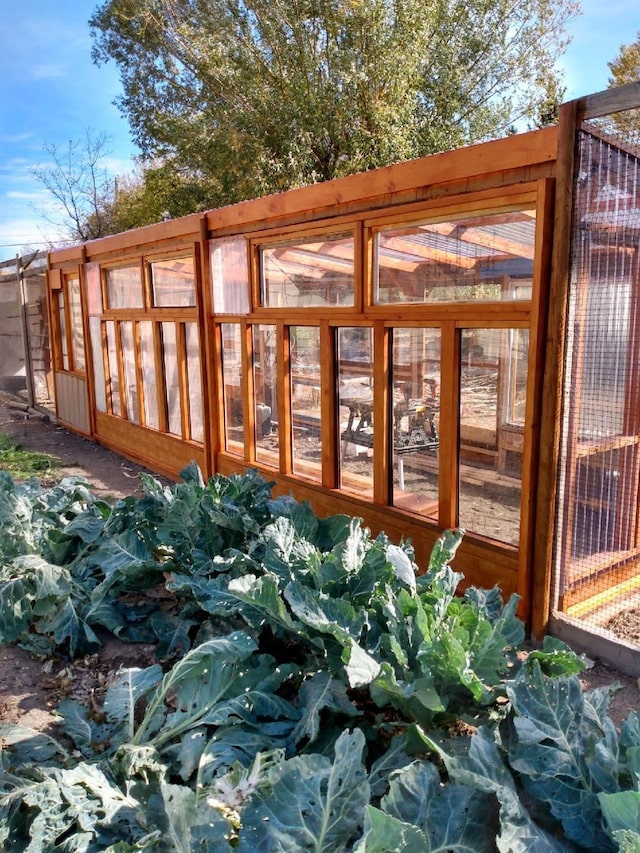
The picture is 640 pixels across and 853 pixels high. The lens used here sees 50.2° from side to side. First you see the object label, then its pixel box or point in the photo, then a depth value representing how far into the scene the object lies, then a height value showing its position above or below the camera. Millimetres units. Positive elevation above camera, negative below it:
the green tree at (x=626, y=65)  18277 +6505
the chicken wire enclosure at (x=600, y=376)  3283 -359
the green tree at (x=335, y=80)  13555 +4738
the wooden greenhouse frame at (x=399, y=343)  3492 -235
